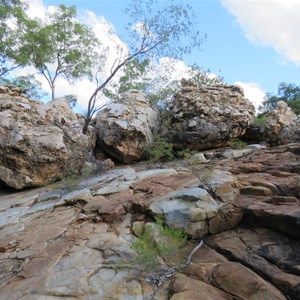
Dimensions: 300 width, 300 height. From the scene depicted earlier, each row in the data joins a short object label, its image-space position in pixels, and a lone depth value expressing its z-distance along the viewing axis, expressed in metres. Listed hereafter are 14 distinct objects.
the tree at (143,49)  8.12
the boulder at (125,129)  7.61
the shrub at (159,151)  7.41
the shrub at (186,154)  6.71
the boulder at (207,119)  7.83
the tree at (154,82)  9.33
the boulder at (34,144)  6.15
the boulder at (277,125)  7.54
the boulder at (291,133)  7.04
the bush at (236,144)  7.57
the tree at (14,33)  13.24
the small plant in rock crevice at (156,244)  3.26
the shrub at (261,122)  8.34
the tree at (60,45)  14.12
